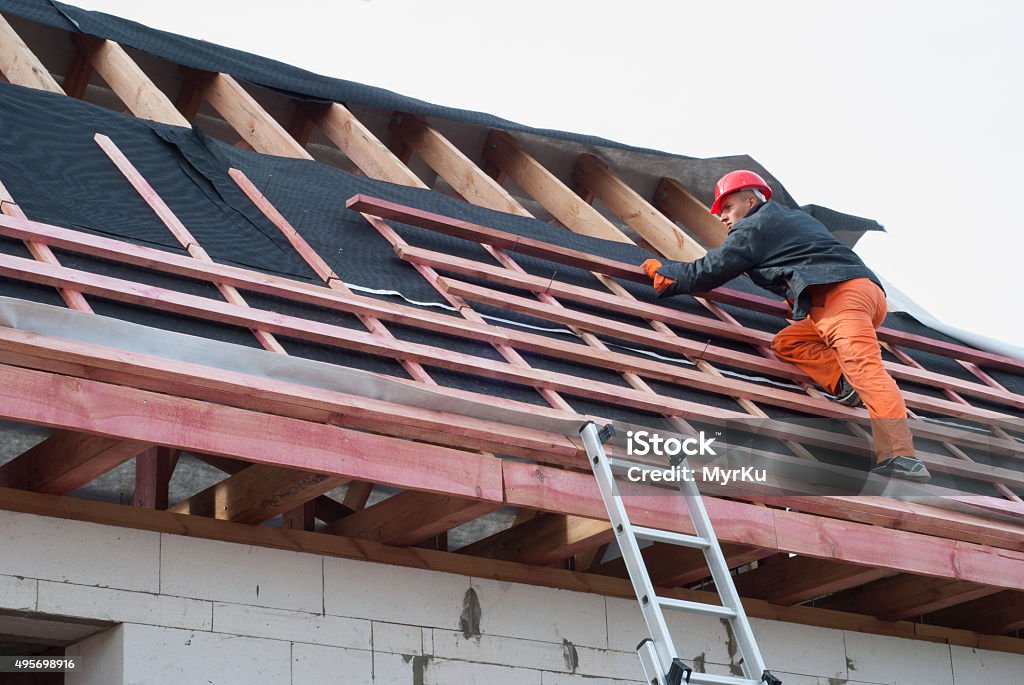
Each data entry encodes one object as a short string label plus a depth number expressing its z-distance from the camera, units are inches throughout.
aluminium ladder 288.9
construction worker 419.2
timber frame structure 284.4
